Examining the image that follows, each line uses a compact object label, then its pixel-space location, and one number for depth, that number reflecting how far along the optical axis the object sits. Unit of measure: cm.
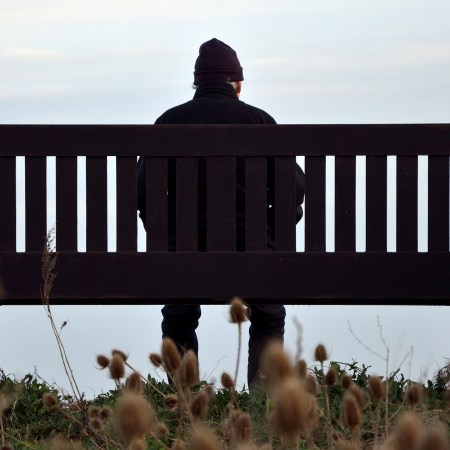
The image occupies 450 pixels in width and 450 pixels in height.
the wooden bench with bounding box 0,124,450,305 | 945
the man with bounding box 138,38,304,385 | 975
